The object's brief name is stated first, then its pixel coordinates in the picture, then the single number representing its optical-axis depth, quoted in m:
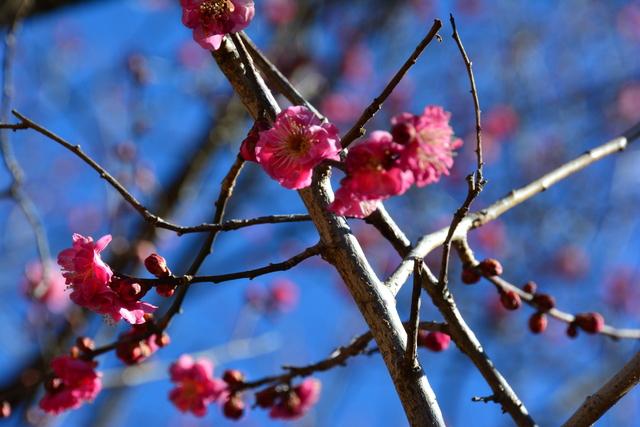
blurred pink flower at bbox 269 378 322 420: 4.27
